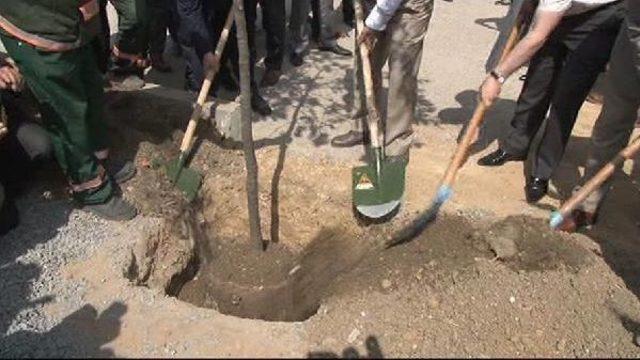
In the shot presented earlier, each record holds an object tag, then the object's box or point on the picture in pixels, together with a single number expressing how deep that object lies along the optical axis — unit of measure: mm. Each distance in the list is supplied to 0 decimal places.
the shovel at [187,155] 4578
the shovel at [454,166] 3976
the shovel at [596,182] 3783
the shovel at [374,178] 4375
